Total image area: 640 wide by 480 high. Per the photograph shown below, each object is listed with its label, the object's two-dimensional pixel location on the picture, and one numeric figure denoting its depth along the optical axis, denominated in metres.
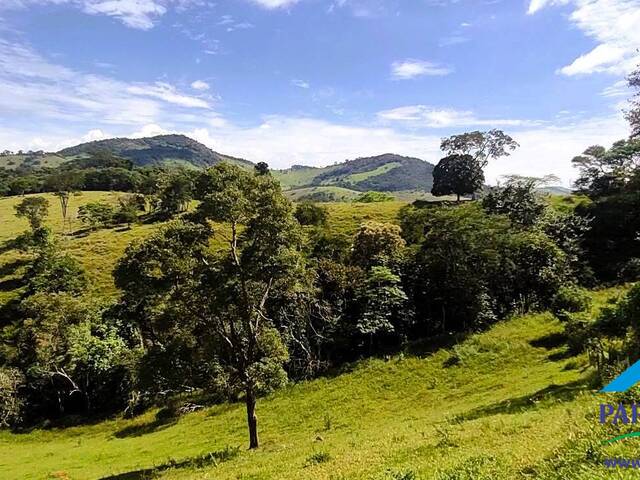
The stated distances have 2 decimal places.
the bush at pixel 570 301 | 41.19
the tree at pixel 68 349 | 48.50
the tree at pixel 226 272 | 23.56
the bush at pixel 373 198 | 121.84
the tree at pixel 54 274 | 66.69
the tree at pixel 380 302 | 43.50
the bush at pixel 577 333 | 31.69
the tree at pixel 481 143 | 90.38
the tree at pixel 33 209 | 104.31
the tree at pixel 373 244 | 53.72
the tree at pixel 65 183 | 138.95
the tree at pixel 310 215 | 83.38
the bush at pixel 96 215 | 110.12
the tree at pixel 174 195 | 104.56
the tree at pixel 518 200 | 63.31
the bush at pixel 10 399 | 45.91
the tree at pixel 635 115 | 32.88
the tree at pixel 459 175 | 91.81
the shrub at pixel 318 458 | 16.52
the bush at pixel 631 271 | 50.75
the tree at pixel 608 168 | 77.88
